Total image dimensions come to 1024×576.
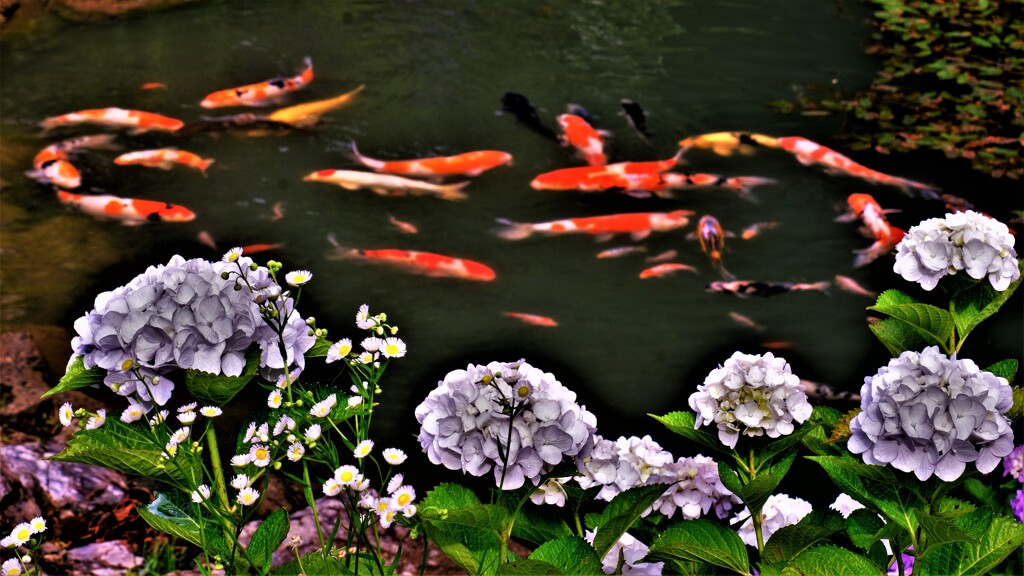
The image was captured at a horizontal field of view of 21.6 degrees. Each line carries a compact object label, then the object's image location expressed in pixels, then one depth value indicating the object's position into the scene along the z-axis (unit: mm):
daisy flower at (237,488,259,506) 4574
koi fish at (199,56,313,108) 8239
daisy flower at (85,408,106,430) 4830
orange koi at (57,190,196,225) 7887
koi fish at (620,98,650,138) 8261
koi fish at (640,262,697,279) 7928
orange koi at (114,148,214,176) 8057
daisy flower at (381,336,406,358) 4815
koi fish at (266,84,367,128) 8225
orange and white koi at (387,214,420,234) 7975
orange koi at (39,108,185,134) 8134
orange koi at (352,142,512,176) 8108
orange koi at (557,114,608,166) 8165
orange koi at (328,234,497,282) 7866
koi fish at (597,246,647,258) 7964
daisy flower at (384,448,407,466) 4491
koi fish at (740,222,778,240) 8001
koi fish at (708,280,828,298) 7874
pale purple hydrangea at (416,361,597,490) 4692
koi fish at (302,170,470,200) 8060
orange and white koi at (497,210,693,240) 7999
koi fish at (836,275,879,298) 7869
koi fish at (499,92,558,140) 8253
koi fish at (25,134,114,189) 7967
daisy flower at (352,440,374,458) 4445
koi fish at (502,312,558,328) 7789
